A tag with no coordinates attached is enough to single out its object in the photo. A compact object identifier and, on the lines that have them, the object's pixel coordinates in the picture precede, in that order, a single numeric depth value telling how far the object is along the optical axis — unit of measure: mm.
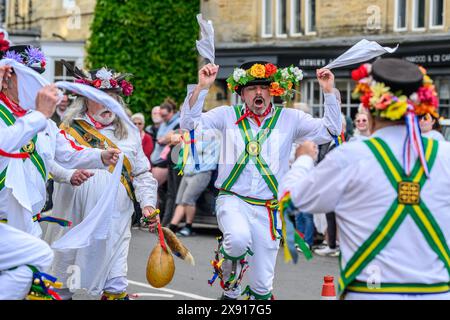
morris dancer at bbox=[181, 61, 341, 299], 8305
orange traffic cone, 8203
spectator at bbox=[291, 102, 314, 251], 13992
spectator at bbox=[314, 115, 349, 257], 13516
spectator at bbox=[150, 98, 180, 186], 16297
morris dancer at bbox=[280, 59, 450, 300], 5305
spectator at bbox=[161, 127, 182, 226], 16359
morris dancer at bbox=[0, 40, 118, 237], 6844
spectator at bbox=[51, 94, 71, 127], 16503
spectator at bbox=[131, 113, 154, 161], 17000
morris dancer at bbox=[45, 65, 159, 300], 8523
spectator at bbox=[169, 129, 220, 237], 15328
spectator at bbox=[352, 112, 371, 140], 13039
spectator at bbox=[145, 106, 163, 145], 17339
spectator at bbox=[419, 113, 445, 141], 9844
